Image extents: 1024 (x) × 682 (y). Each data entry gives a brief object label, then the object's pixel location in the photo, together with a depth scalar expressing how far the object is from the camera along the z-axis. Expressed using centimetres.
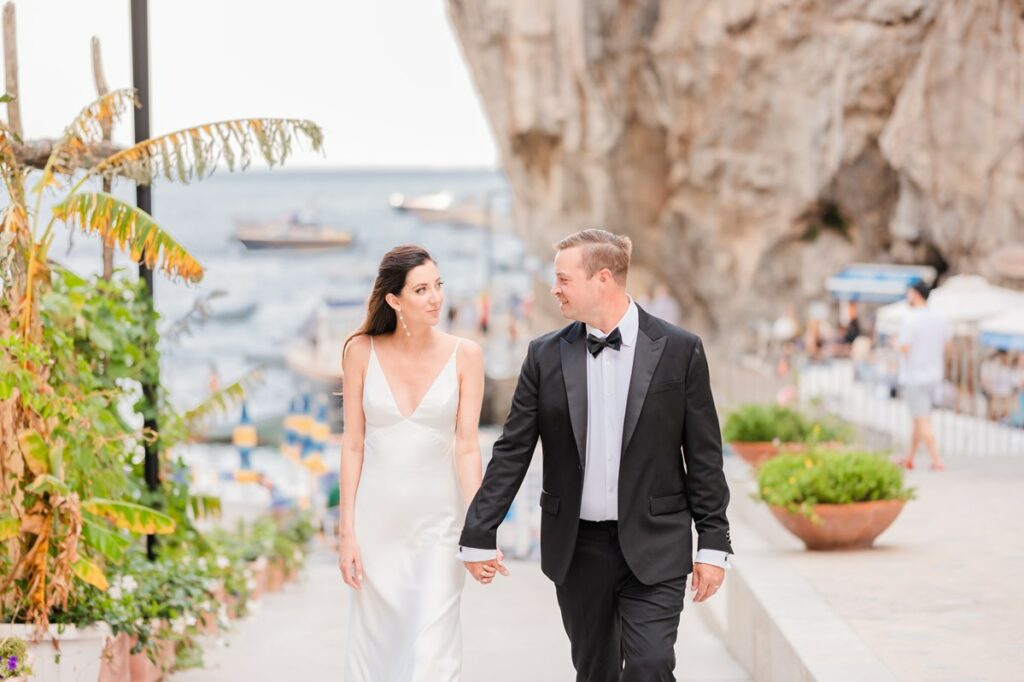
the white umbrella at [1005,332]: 1889
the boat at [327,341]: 6656
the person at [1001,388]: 1733
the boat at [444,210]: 14812
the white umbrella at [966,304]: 2253
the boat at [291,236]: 12769
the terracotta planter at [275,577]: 1154
